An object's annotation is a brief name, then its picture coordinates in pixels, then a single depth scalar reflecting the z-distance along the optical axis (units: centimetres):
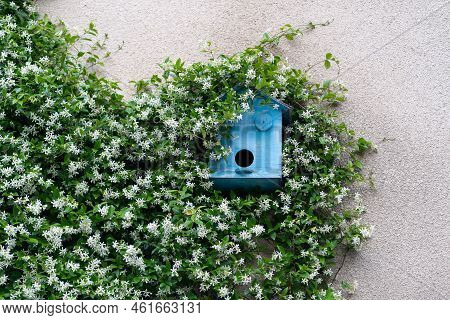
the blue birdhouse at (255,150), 390
